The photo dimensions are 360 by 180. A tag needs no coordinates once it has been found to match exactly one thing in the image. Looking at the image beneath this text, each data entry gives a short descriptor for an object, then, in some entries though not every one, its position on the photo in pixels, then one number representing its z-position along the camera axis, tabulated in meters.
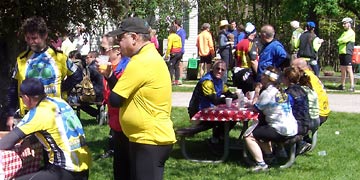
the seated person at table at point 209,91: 8.17
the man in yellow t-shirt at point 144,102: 4.51
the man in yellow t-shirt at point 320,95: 8.55
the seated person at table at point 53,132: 4.72
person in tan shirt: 17.70
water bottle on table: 7.99
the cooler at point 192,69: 19.66
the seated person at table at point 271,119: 7.36
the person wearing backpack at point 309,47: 14.92
